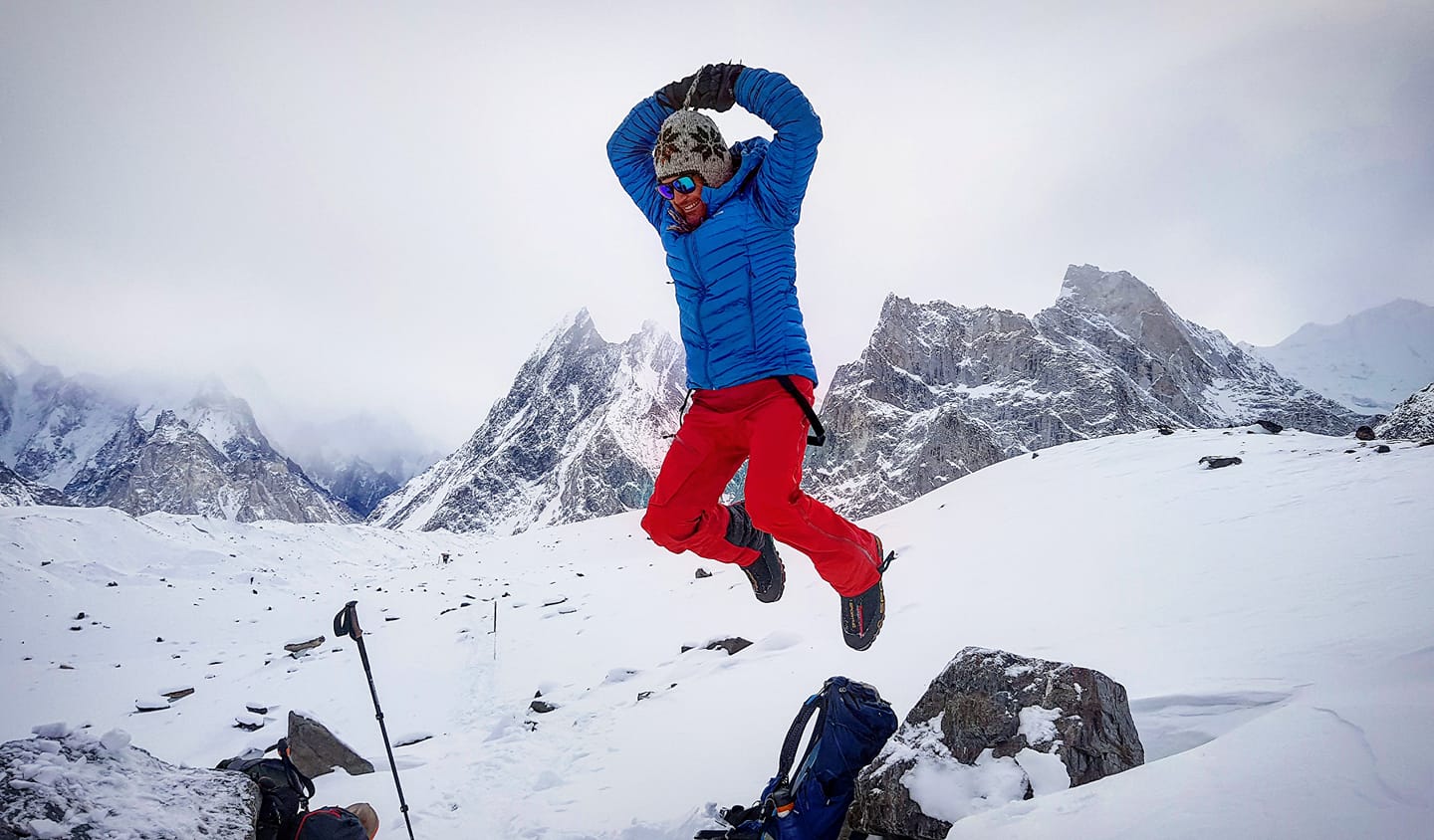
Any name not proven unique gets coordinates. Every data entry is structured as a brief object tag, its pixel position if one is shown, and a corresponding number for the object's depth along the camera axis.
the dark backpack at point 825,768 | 3.33
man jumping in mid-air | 3.82
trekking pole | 4.86
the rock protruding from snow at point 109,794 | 2.58
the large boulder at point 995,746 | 2.97
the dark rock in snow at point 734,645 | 8.55
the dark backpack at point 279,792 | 3.33
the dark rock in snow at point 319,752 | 6.80
